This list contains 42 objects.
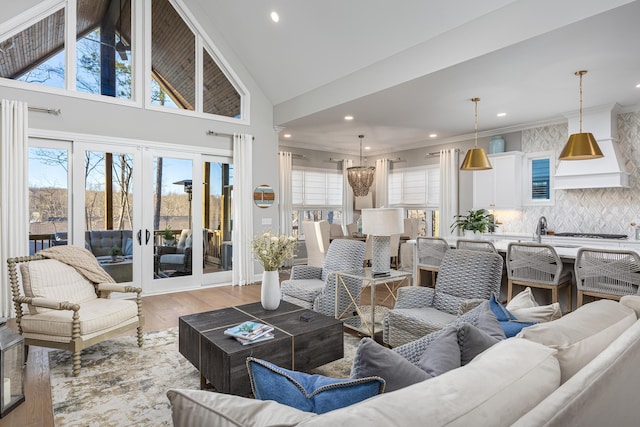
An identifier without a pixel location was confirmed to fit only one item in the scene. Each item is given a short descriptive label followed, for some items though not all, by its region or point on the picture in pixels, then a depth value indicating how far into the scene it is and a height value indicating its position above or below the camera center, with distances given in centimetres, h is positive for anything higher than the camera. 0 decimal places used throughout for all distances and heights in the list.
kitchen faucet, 472 -20
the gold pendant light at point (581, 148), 396 +71
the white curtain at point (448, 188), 757 +53
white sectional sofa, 70 -40
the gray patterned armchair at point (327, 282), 379 -76
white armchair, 283 -79
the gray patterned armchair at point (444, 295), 286 -68
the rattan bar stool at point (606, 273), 304 -52
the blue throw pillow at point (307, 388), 90 -46
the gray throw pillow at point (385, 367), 98 -42
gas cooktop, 538 -34
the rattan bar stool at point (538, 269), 354 -55
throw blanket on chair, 339 -42
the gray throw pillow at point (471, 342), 119 -42
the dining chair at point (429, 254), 427 -48
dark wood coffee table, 225 -87
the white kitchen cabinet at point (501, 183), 652 +55
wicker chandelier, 766 +76
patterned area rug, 224 -121
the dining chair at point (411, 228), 764 -29
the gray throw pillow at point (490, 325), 137 -43
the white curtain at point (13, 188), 423 +33
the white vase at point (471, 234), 453 -26
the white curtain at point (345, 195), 923 +47
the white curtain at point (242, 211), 610 +5
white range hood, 529 +76
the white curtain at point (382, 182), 909 +81
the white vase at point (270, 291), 307 -64
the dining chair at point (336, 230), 784 -35
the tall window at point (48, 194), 455 +27
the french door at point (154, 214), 496 +2
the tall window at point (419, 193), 822 +48
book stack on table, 239 -79
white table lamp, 348 -14
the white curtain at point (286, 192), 800 +49
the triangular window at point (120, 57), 457 +223
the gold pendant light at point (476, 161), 477 +68
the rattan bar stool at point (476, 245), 383 -34
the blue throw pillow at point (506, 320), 151 -47
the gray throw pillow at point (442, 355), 110 -45
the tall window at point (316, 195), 852 +46
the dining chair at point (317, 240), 621 -44
